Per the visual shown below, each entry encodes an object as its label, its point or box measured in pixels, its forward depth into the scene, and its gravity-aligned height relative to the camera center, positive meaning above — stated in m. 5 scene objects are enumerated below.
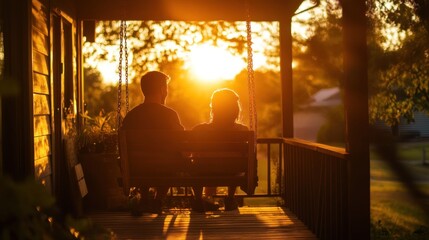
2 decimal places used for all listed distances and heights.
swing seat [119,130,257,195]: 5.19 -0.27
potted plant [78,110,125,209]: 6.75 -0.40
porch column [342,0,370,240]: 3.93 +0.05
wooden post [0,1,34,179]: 4.46 +0.17
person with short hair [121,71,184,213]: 5.71 +0.11
